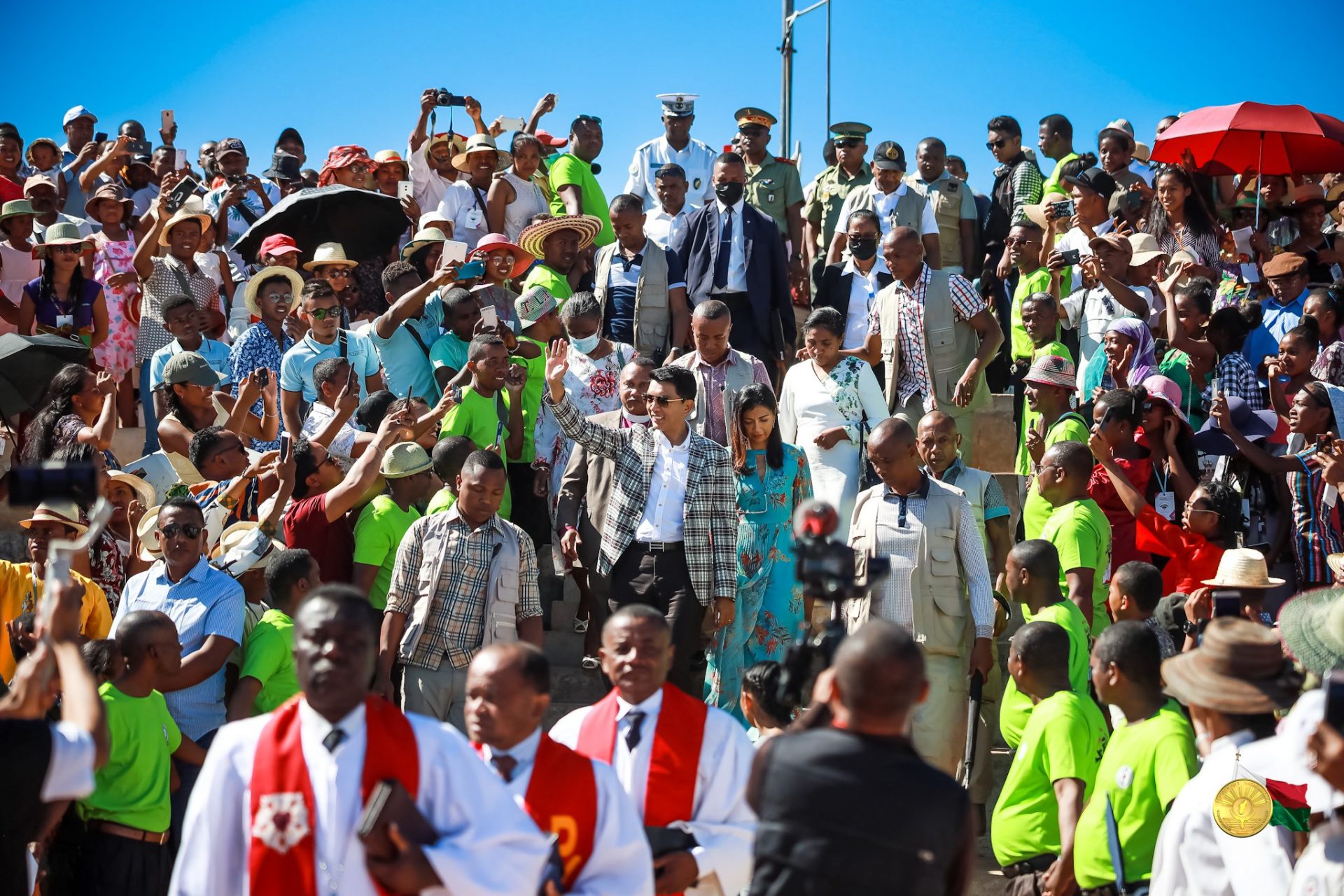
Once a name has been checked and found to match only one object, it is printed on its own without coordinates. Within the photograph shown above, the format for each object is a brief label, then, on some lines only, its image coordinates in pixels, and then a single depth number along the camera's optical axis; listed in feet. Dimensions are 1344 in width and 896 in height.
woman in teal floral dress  25.81
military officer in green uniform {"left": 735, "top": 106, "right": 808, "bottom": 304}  42.68
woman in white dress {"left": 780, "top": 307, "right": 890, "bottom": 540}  28.84
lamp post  59.52
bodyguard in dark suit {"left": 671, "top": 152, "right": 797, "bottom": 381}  34.42
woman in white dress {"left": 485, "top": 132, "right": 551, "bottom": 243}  40.73
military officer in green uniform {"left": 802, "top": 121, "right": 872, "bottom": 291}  42.80
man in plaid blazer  25.13
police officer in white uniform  41.52
